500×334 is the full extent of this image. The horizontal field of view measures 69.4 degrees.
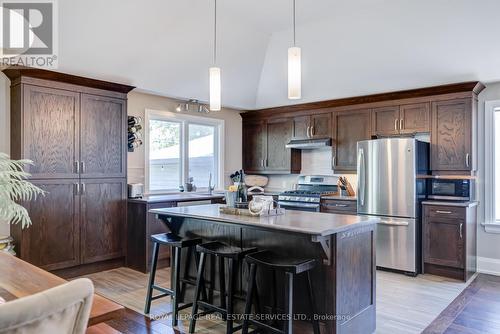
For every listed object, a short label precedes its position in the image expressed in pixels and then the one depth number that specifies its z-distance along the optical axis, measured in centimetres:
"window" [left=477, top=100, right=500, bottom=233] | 465
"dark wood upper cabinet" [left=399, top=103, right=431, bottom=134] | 481
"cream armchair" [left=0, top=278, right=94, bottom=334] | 88
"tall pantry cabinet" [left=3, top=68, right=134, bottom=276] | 395
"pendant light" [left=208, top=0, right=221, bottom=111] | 322
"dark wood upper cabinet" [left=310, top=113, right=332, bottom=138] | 579
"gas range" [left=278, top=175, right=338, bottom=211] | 546
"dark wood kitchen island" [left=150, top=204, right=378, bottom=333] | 254
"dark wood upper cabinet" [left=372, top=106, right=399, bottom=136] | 509
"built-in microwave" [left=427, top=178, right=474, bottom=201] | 452
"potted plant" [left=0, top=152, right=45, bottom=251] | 150
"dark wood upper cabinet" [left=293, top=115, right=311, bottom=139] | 605
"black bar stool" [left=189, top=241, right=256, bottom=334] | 278
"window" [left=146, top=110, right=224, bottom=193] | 549
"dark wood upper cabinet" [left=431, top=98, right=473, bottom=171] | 447
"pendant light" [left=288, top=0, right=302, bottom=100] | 282
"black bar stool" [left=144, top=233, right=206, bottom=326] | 315
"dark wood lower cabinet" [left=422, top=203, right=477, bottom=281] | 430
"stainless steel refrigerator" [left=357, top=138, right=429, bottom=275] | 452
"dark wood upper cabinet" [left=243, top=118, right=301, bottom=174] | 634
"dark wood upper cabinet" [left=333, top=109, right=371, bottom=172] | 539
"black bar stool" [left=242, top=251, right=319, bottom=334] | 243
